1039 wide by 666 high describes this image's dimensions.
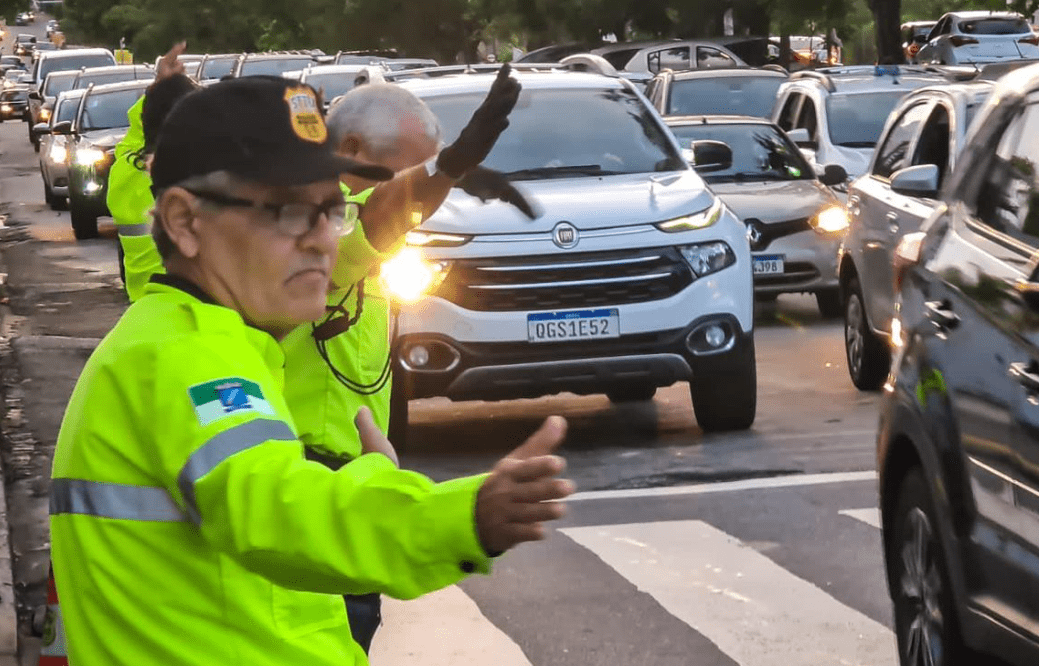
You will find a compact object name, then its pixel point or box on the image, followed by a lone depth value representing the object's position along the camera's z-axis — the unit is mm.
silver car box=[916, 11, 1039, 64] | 43719
